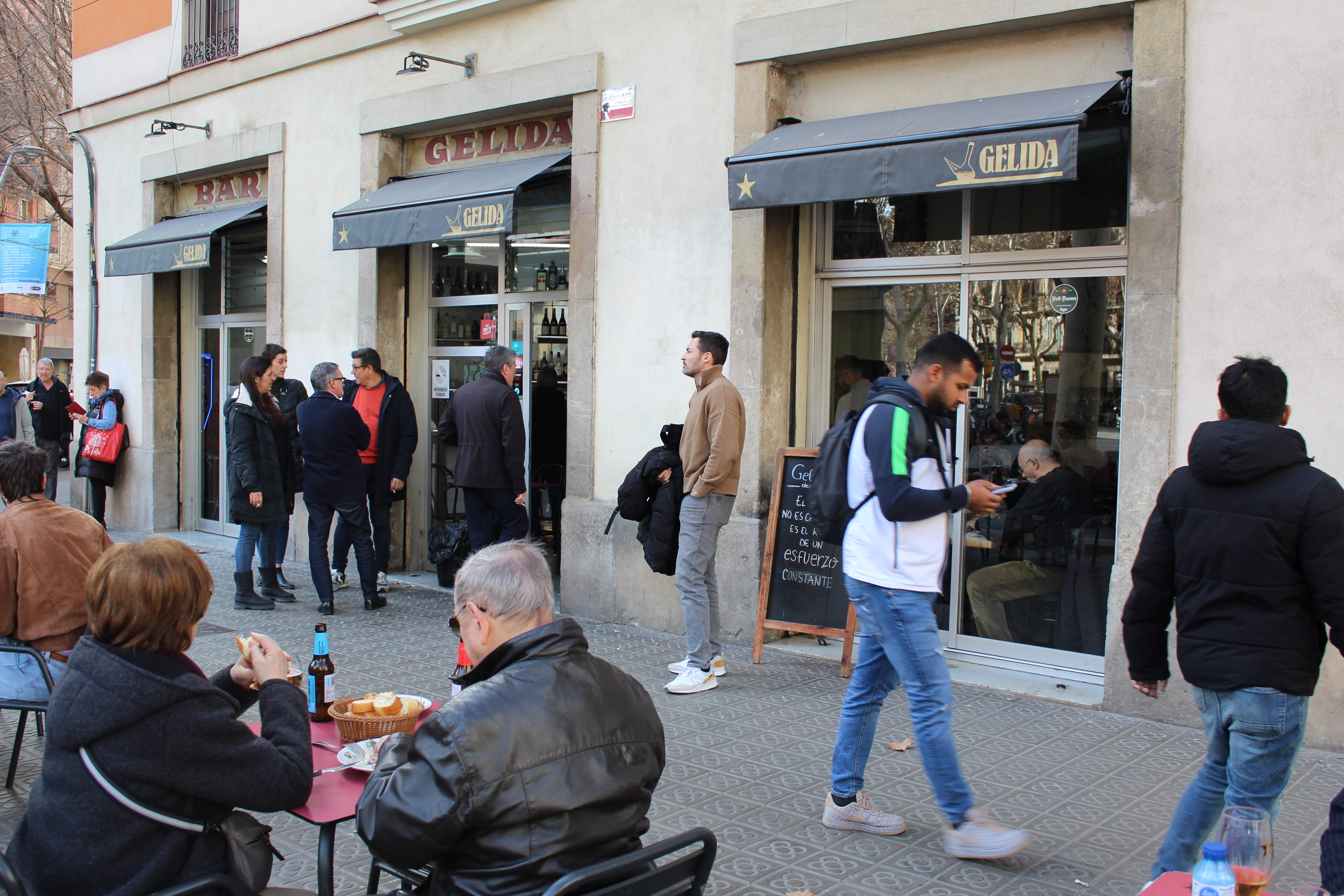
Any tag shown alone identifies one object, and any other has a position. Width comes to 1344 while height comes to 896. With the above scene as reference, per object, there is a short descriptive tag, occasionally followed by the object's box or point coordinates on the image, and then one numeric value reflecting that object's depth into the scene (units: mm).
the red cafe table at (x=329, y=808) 2586
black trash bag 8664
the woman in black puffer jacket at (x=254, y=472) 8117
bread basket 3023
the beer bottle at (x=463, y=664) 3012
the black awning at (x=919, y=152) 5457
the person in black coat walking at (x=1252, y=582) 3004
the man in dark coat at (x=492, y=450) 7840
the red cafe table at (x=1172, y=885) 2082
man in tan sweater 6020
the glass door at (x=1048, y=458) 6188
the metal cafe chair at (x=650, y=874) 2018
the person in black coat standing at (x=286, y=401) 8570
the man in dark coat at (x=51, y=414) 12445
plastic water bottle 1969
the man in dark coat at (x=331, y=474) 7996
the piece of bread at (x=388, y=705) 3096
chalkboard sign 6582
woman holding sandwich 2285
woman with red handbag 12266
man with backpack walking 3770
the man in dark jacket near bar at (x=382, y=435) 8875
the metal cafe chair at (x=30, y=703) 4070
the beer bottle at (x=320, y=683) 3322
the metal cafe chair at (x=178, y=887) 2234
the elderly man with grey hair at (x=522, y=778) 2078
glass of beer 2064
